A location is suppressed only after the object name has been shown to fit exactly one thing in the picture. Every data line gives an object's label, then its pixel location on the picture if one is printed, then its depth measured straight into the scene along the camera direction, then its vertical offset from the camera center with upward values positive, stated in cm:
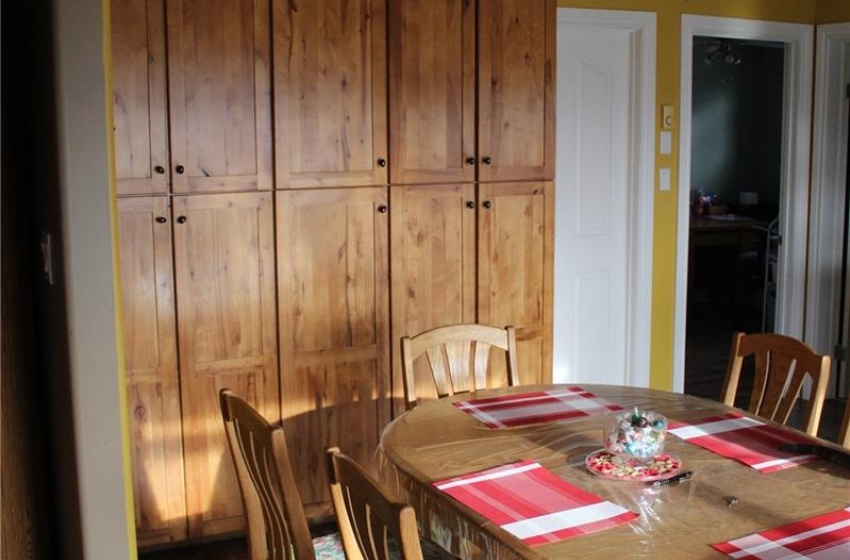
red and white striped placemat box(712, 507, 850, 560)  181 -67
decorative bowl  226 -58
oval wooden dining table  189 -66
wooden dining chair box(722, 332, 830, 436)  275 -56
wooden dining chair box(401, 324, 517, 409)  313 -55
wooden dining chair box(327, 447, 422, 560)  151 -53
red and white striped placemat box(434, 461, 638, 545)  194 -66
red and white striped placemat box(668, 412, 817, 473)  230 -64
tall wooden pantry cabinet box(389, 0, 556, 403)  368 +4
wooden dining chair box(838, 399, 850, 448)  255 -65
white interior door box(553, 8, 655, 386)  468 -11
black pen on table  217 -65
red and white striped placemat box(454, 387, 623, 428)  267 -63
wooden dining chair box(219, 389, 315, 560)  196 -64
